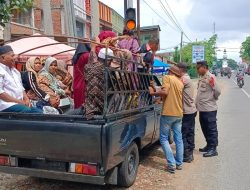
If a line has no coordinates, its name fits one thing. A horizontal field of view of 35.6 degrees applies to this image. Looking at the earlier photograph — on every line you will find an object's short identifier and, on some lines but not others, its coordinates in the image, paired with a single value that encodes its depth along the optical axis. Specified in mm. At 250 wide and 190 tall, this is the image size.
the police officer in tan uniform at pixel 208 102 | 7590
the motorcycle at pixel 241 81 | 30688
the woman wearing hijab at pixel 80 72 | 5656
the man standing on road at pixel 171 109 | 6414
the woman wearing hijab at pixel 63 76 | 7618
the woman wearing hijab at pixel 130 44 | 6906
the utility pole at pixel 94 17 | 17344
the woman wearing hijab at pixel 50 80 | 6449
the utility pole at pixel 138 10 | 14664
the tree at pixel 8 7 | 4938
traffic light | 10835
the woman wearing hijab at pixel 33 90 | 5938
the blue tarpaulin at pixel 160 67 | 8705
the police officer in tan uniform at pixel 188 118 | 7090
